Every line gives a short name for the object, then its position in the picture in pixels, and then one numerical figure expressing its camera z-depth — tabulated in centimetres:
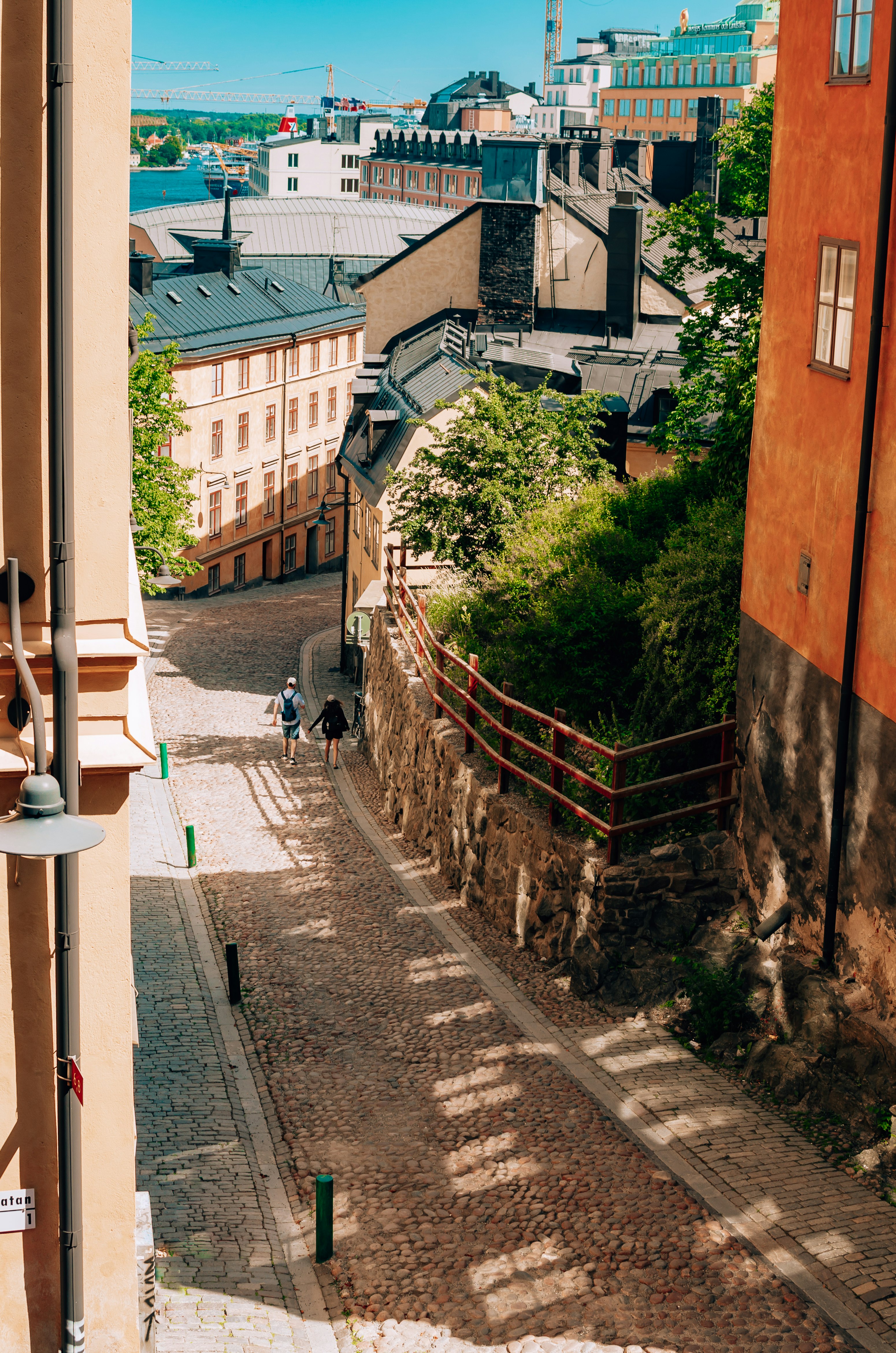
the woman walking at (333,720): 2683
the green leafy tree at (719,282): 2259
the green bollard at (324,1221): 1005
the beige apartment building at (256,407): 5291
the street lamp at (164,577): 3409
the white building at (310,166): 17250
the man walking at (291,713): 2689
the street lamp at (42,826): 660
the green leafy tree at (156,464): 3941
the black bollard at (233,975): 1523
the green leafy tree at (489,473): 2566
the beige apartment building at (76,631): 714
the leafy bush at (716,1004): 1291
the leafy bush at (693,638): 1518
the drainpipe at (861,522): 1091
